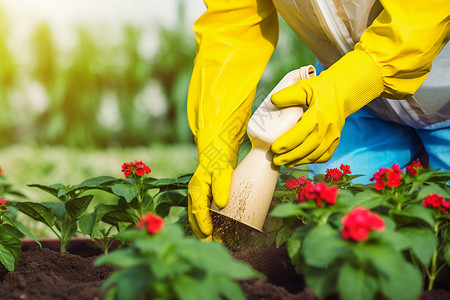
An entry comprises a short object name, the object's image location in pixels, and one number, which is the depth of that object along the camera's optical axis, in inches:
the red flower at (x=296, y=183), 59.7
